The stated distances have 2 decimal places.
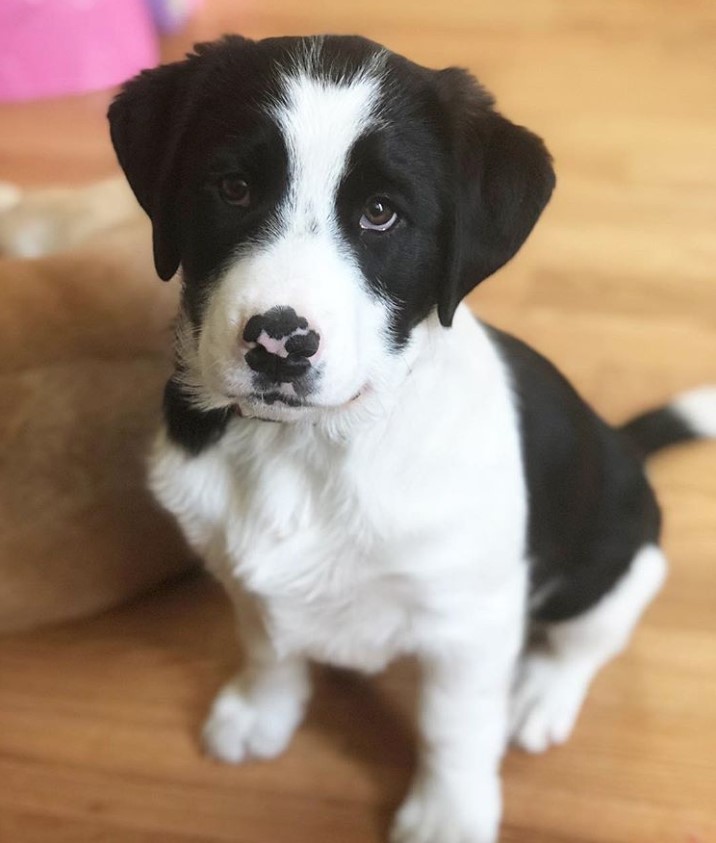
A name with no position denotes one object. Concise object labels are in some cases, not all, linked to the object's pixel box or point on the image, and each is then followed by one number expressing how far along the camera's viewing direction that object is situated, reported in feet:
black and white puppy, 3.36
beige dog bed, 5.51
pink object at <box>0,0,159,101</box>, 9.57
